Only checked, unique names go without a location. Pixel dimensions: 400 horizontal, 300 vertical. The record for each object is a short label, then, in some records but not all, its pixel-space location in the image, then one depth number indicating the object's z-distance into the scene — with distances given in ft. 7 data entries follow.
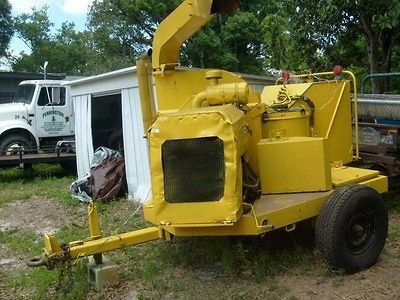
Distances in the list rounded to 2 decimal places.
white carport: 27.78
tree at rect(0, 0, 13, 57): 107.24
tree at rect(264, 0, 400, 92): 26.76
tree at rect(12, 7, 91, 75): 122.31
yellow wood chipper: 13.46
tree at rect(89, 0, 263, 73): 82.74
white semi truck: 39.09
